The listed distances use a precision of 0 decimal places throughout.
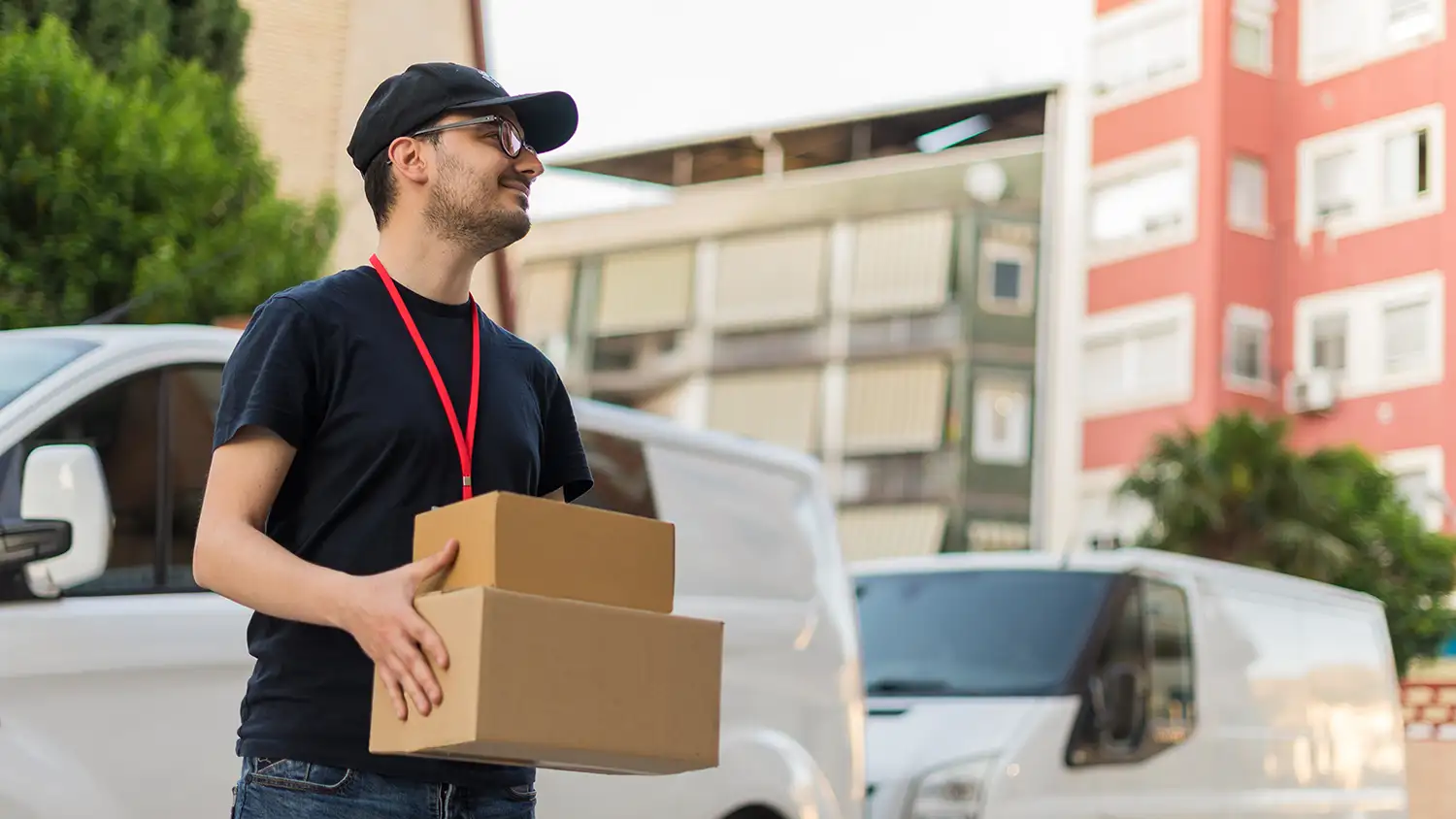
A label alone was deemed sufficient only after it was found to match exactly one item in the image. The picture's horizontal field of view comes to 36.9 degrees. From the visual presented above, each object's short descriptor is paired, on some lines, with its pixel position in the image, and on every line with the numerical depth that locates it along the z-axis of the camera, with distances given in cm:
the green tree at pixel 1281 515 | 2719
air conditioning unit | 3678
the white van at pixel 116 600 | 433
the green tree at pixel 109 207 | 1194
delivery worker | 260
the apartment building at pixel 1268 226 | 3606
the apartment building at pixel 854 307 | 4459
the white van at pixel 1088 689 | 871
